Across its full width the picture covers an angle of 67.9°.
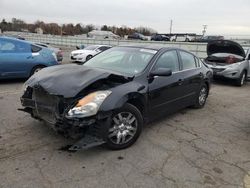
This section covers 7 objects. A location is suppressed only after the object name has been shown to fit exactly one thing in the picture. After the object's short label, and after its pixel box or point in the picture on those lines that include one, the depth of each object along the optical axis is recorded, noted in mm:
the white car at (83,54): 12430
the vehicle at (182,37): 28558
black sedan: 2473
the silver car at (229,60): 7129
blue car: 5705
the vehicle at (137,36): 36016
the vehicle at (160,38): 29550
